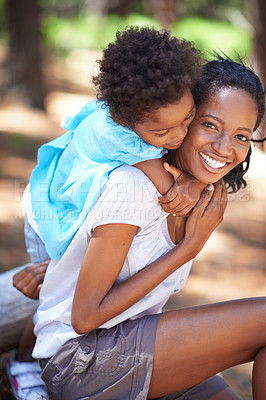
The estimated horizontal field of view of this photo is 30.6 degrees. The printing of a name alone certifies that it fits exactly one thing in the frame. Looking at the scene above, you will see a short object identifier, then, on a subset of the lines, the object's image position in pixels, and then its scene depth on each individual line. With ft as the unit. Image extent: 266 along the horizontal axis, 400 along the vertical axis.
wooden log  8.46
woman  5.76
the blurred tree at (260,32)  19.26
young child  5.05
